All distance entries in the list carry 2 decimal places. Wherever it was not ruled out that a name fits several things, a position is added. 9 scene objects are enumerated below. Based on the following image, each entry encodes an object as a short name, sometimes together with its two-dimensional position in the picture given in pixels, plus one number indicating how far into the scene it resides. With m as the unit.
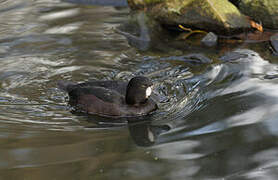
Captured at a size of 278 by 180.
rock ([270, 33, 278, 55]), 16.31
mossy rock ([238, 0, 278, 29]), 18.50
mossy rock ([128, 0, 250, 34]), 18.22
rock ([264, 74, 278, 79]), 13.31
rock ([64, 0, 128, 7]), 22.97
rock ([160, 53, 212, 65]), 15.73
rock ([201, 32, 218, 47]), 17.97
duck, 11.89
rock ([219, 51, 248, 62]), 15.77
